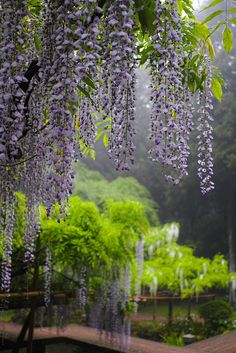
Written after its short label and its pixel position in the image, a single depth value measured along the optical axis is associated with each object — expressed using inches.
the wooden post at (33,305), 233.0
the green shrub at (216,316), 416.8
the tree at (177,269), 467.8
